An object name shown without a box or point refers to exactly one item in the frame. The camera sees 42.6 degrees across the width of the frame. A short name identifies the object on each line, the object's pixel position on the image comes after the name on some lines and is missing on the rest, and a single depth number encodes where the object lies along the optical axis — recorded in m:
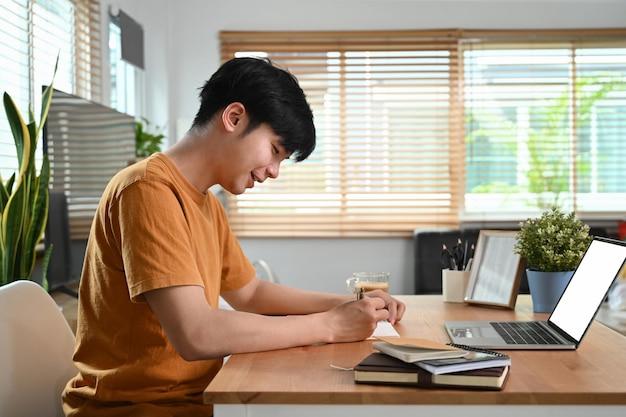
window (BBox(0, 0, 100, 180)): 3.16
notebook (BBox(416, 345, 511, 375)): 1.27
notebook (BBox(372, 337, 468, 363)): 1.32
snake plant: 2.62
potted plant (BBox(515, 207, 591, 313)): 2.02
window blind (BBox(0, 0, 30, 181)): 3.11
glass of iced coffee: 2.04
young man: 1.46
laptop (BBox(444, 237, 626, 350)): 1.60
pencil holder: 2.28
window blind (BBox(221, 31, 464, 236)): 5.41
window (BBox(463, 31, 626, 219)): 5.46
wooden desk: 1.24
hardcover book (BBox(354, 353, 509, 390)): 1.26
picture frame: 2.13
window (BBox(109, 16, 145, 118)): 4.44
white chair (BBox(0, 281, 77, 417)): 1.54
